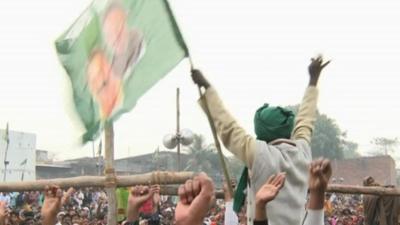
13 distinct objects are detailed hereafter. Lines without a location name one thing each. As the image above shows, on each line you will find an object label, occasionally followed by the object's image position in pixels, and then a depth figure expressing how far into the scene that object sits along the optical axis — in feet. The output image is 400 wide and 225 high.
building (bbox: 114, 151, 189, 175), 180.08
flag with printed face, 13.26
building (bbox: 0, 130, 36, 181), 103.30
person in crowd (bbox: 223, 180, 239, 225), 15.92
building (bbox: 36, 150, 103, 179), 165.17
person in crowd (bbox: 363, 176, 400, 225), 22.35
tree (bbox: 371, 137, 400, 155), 279.49
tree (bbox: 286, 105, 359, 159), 214.28
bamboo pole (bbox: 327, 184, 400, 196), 19.97
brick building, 170.91
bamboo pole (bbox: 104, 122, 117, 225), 14.47
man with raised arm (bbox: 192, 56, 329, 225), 10.73
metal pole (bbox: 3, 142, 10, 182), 95.20
